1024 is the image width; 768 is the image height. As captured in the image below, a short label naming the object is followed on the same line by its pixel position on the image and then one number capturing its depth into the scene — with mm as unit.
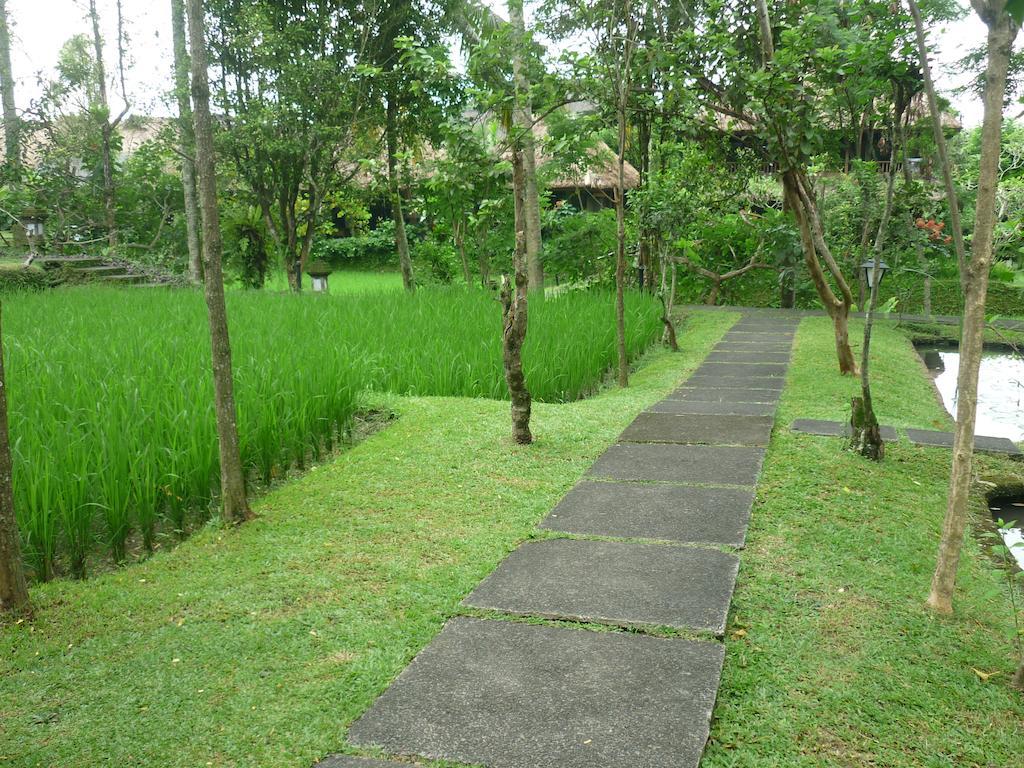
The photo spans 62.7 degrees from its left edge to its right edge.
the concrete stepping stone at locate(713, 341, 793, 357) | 7887
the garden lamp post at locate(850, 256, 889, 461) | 3977
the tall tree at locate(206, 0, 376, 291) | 11422
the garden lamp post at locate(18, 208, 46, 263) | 13823
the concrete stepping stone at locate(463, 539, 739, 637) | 2375
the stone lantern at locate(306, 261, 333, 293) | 12383
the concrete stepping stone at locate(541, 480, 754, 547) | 3037
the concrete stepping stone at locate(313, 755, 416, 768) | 1734
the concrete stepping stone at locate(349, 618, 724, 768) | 1758
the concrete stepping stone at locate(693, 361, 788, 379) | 6590
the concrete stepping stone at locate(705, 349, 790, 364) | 7301
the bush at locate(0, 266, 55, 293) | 11086
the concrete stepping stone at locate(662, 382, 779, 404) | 5480
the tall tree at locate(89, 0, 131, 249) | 13500
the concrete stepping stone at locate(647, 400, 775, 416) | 5066
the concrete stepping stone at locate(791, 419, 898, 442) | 4407
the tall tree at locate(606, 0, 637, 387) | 5531
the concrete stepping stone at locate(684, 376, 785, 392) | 5984
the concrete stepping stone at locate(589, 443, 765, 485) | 3699
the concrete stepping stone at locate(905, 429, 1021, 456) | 4262
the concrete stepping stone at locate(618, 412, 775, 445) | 4363
